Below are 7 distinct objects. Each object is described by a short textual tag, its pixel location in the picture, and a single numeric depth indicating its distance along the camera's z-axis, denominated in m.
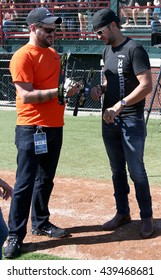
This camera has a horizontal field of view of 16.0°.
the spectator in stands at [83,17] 19.59
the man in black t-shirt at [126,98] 5.46
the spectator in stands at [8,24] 21.19
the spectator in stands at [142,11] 18.81
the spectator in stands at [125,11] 19.27
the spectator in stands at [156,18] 17.02
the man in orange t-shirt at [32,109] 5.36
